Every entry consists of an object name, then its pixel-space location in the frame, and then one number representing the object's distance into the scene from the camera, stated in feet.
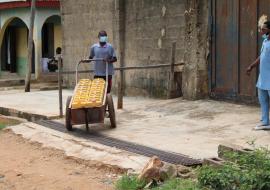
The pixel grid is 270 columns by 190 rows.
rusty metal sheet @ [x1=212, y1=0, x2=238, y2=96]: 36.83
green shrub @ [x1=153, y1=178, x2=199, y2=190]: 18.85
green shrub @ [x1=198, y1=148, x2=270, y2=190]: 16.84
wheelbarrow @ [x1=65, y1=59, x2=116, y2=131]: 30.45
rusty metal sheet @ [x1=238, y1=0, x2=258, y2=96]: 35.27
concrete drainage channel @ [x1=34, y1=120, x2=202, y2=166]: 23.36
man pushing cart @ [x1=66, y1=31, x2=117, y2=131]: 30.14
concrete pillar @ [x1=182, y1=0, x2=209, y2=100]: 38.83
